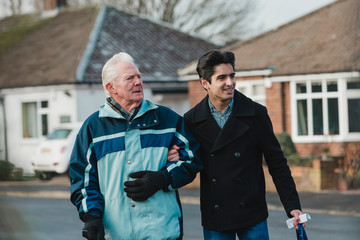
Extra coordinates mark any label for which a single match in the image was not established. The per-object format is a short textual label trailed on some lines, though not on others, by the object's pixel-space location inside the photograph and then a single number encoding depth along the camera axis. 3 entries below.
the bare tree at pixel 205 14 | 37.38
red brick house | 20.91
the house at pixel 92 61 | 25.64
